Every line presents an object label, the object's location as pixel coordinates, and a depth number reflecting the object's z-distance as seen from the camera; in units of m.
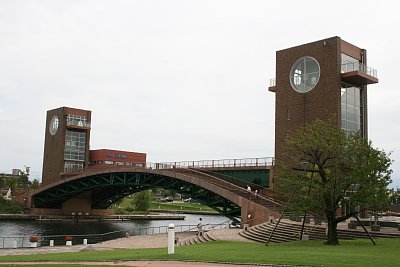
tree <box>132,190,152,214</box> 108.31
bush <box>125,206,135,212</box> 107.96
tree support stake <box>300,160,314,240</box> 28.55
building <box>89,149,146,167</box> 113.50
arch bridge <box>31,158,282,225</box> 46.00
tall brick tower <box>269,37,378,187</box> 48.78
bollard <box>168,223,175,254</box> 19.77
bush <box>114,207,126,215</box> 102.74
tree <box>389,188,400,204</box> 28.55
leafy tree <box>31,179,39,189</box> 98.50
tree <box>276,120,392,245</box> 27.08
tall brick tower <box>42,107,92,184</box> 96.75
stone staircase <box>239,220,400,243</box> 30.21
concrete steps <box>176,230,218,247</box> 34.84
